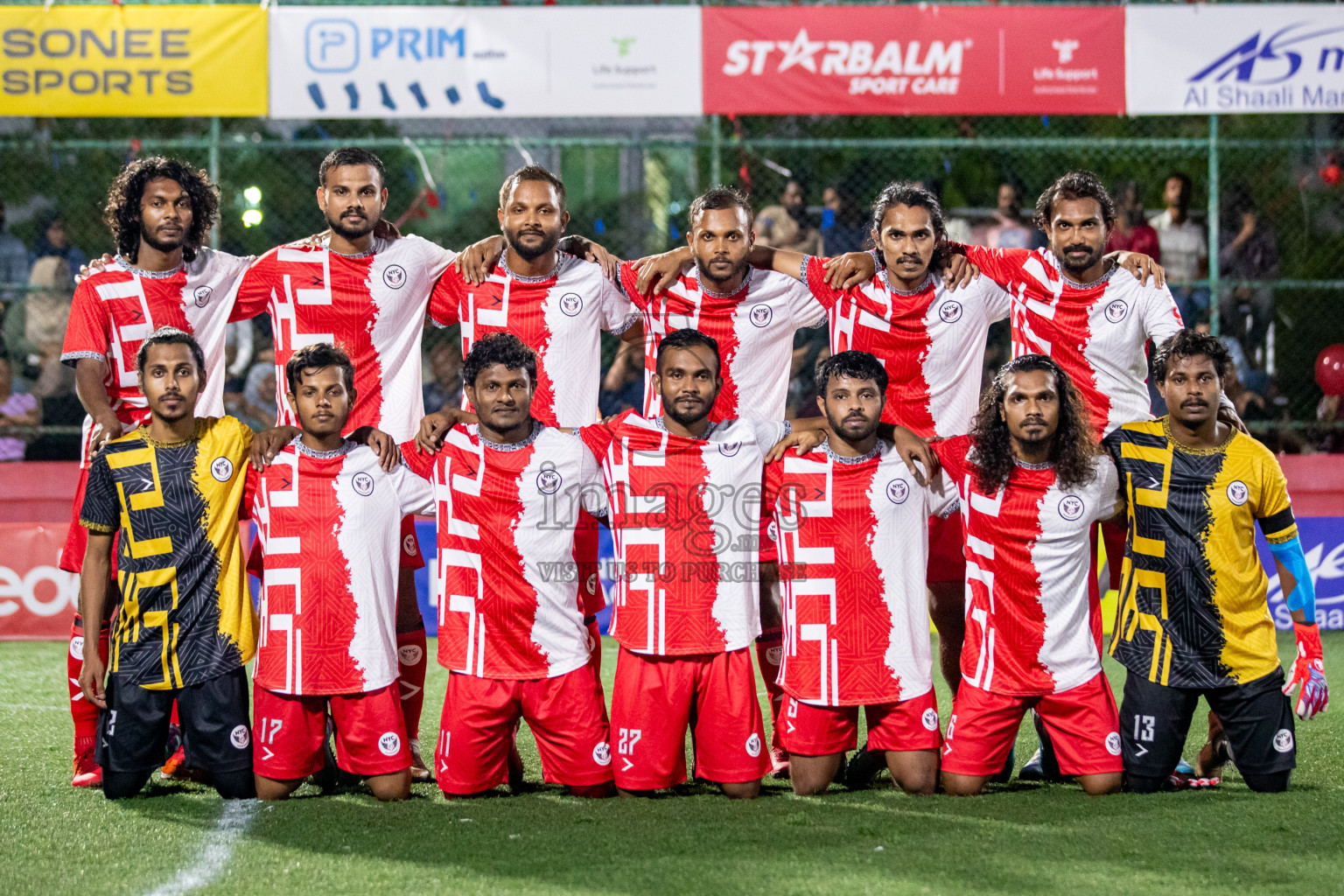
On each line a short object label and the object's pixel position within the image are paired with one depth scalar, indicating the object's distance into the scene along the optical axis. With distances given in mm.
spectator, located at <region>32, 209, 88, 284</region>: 20687
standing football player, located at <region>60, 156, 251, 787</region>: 10312
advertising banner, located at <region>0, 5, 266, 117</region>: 19531
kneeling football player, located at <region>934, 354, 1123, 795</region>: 9414
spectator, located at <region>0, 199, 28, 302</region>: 20781
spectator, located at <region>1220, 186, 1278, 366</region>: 20656
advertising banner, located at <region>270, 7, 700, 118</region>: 19594
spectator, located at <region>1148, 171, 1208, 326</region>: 20578
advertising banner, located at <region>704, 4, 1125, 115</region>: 19859
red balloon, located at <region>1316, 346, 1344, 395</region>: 20250
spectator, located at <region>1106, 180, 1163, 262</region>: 20484
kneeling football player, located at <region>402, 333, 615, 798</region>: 9328
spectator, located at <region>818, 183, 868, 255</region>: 20453
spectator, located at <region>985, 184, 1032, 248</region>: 20844
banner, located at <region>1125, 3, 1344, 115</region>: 20000
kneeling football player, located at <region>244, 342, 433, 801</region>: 9375
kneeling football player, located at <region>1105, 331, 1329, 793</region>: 9398
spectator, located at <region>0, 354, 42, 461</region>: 19609
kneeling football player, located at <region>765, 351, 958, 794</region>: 9445
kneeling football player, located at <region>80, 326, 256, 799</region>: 9422
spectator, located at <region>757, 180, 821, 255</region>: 20500
